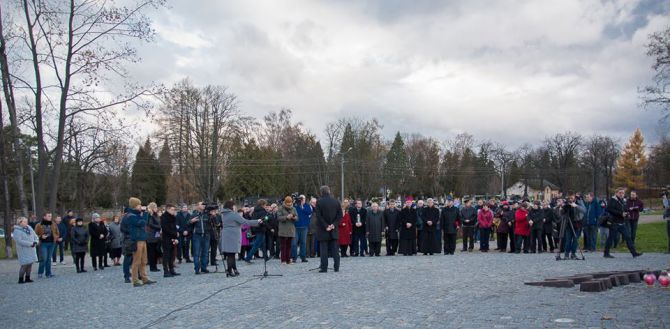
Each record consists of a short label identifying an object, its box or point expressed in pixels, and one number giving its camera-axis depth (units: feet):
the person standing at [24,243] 51.80
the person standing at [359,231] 68.54
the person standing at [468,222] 71.20
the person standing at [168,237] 50.45
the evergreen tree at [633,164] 284.41
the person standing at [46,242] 58.34
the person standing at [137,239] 45.06
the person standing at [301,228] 61.00
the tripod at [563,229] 54.44
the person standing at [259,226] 60.95
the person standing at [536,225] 66.64
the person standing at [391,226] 68.95
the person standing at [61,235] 70.97
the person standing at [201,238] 52.31
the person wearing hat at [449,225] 68.44
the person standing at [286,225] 56.34
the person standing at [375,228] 68.03
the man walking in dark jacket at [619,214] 54.54
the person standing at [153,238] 50.85
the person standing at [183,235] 60.34
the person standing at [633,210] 61.52
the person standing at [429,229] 68.39
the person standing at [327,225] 47.78
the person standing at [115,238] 66.03
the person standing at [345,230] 66.80
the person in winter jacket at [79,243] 61.57
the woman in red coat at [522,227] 67.26
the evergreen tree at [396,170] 266.77
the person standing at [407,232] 68.39
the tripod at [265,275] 45.74
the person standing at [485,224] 70.38
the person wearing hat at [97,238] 62.08
